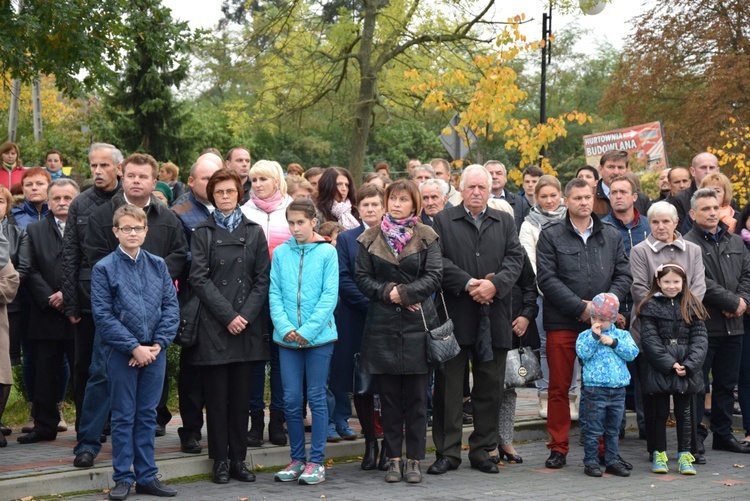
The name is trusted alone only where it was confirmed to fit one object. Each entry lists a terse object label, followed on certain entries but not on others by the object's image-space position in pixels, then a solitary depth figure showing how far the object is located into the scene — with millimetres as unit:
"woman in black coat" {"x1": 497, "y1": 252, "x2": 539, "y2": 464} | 8820
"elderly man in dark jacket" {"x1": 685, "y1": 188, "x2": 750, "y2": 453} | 9438
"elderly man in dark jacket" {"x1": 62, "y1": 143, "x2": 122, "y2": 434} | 8086
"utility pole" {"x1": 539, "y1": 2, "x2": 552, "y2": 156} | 20875
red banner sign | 19422
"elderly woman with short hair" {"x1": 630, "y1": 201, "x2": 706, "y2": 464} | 9211
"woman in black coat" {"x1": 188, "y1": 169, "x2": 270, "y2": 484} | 7730
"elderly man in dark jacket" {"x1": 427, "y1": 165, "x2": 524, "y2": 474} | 8352
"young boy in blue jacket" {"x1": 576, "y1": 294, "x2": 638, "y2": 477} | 8375
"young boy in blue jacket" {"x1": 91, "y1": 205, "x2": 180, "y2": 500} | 7191
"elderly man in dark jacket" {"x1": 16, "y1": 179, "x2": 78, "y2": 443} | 8734
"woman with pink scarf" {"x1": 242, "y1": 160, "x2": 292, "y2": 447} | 8695
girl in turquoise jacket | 7926
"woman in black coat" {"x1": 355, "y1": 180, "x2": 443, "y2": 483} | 7941
